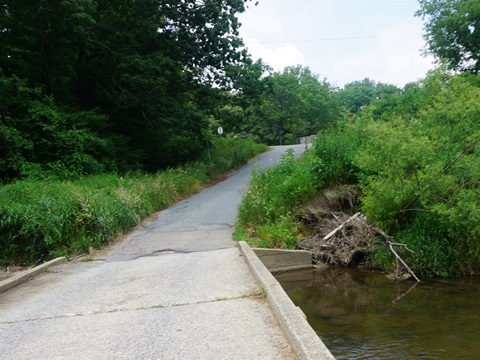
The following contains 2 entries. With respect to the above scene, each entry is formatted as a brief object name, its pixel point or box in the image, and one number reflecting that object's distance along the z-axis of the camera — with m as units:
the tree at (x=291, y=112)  56.09
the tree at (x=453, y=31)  26.30
